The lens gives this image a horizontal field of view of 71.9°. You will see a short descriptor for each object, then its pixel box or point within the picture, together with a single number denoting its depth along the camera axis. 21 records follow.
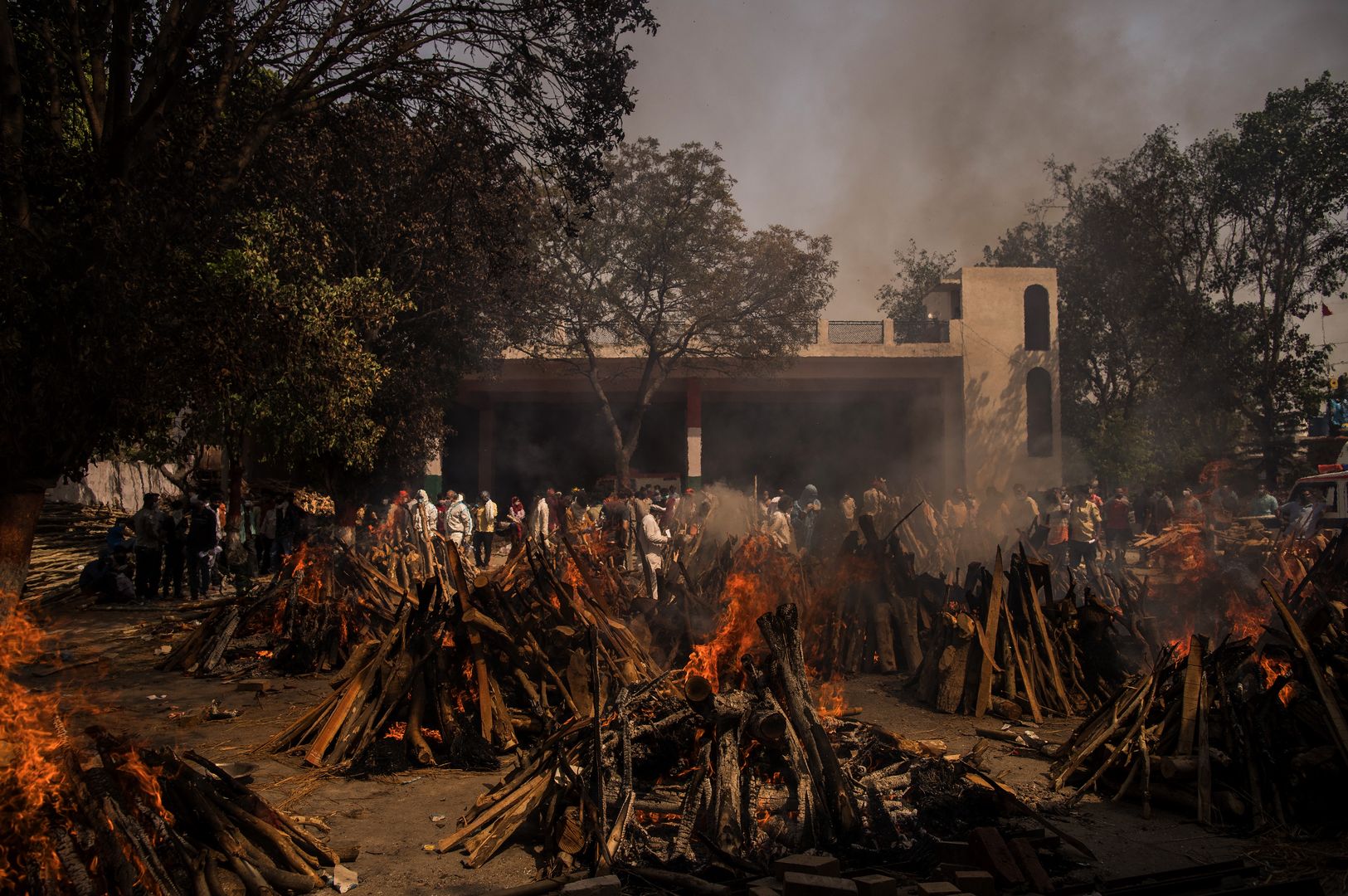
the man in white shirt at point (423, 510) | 18.61
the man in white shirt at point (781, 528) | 16.39
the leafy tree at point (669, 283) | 26.45
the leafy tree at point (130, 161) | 6.87
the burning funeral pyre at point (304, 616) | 10.44
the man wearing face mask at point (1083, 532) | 15.93
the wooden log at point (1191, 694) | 6.00
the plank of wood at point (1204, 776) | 5.56
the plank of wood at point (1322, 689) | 5.39
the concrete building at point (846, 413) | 32.41
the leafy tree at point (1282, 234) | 26.83
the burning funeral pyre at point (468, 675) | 7.06
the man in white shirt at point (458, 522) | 18.14
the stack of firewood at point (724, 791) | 4.98
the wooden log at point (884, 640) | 10.34
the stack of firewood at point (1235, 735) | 5.46
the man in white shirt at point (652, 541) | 13.87
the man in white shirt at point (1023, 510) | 19.55
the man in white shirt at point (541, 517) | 18.94
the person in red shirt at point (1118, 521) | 18.73
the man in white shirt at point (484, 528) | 21.31
